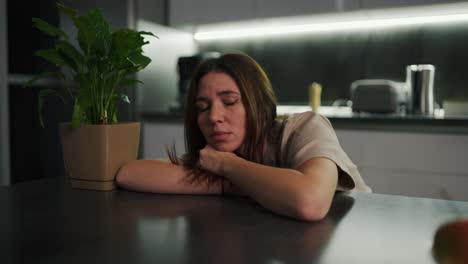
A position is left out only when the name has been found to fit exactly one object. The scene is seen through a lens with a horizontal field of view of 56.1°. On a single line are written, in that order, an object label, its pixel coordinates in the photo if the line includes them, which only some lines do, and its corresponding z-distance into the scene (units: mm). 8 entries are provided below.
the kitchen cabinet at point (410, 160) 1991
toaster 2262
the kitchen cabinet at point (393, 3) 2228
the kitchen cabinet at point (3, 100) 2684
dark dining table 565
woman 838
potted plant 950
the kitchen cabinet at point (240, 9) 2475
